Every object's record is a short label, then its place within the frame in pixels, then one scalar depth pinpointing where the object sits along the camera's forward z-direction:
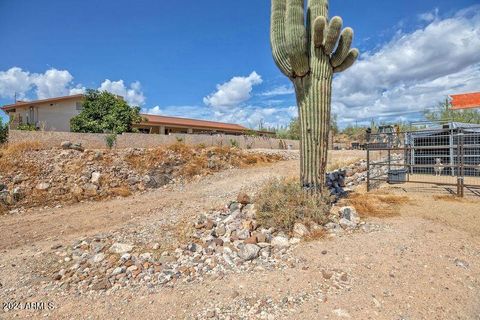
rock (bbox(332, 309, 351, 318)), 2.38
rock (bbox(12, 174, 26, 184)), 7.62
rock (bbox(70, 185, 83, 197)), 7.69
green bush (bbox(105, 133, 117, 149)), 12.52
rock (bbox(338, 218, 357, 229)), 4.28
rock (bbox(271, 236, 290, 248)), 3.83
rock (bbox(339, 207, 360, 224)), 4.45
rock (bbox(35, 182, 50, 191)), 7.62
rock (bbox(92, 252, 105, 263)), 3.69
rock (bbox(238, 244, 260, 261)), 3.52
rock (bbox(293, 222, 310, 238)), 4.03
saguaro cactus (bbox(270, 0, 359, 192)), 4.95
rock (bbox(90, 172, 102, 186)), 8.34
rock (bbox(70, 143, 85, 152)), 10.21
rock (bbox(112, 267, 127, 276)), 3.34
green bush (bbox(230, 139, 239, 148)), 18.49
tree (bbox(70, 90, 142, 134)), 15.19
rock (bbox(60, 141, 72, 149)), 10.13
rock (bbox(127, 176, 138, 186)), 8.92
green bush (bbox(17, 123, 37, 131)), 14.12
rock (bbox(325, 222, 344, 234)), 4.17
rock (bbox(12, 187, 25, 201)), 7.10
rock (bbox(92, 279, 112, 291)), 3.03
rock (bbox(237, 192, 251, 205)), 5.47
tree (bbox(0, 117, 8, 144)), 10.05
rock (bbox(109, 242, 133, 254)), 3.95
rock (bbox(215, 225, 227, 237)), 4.34
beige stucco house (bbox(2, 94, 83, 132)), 20.19
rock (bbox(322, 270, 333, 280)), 2.98
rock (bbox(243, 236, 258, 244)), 3.87
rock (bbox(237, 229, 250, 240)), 4.09
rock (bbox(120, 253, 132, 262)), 3.66
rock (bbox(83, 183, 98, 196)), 7.88
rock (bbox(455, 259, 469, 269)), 3.08
